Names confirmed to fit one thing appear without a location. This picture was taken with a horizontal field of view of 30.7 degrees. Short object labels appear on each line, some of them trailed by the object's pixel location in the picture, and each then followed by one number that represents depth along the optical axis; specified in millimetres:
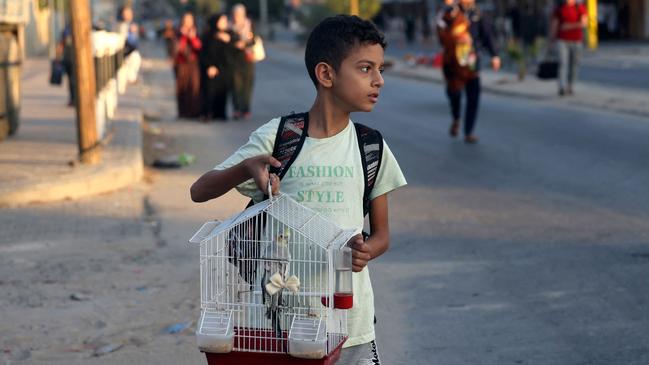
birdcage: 3039
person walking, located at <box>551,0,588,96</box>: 19625
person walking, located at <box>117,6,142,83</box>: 22625
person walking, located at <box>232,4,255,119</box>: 18953
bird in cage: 3070
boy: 3396
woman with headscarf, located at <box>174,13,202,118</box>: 19297
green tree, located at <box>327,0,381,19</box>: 45094
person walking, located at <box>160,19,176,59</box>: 22469
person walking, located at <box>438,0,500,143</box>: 14180
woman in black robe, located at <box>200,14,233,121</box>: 18891
